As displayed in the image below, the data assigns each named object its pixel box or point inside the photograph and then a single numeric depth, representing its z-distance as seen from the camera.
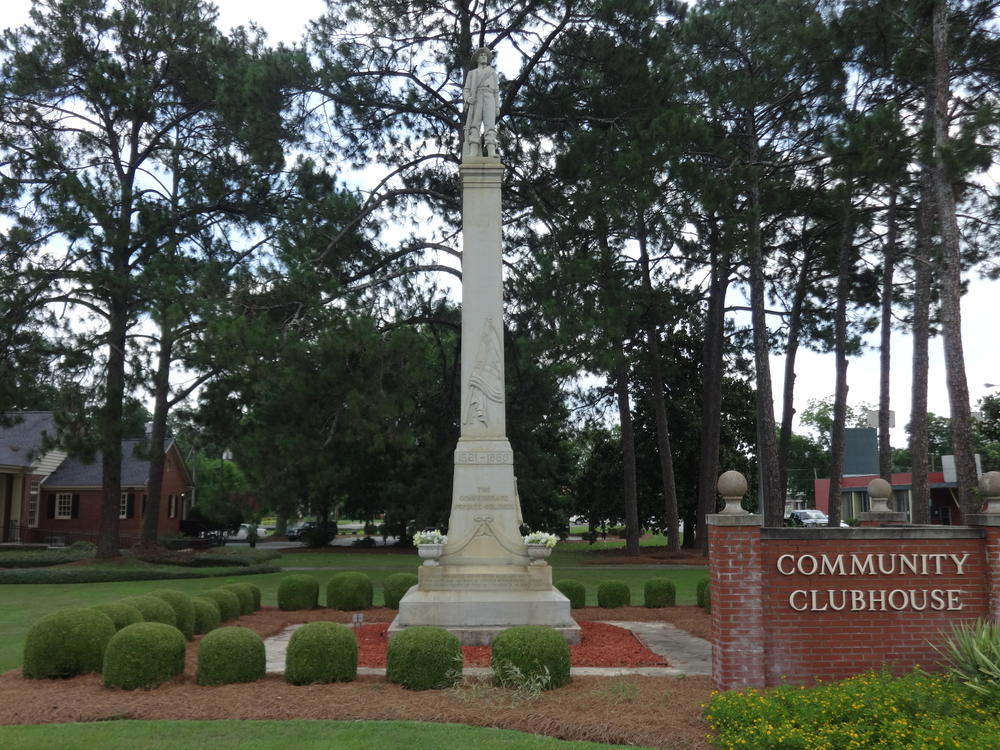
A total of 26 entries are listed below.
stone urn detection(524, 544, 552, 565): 13.30
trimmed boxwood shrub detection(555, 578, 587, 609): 16.31
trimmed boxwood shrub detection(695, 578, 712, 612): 16.17
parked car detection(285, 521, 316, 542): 50.40
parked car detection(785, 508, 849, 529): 42.20
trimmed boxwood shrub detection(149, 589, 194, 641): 12.05
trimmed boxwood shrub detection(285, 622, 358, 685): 9.28
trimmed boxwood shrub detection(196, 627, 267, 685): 9.26
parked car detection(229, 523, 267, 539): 61.97
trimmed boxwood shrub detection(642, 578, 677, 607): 17.09
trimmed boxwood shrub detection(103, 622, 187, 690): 9.00
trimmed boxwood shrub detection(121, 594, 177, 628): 11.06
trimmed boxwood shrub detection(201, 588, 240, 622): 14.12
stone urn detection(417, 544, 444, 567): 13.24
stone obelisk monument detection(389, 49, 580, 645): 12.35
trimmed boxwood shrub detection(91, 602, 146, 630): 10.58
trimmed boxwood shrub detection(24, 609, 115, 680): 9.58
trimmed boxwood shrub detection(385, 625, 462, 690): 9.12
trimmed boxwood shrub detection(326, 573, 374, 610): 16.77
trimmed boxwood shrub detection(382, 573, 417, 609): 16.48
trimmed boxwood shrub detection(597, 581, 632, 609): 16.95
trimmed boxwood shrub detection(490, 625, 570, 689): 9.05
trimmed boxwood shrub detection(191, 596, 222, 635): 12.81
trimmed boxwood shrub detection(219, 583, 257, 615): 15.51
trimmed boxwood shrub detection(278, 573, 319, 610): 16.67
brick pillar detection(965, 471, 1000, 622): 9.02
